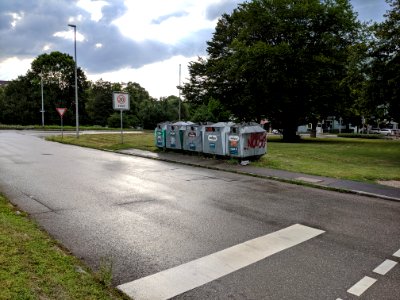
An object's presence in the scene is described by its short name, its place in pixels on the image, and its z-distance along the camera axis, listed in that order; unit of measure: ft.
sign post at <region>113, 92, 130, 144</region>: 77.89
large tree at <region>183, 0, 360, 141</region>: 101.50
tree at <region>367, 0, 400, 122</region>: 59.82
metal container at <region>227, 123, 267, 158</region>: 48.29
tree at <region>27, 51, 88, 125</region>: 242.58
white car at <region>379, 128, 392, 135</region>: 220.14
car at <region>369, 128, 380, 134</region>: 242.52
